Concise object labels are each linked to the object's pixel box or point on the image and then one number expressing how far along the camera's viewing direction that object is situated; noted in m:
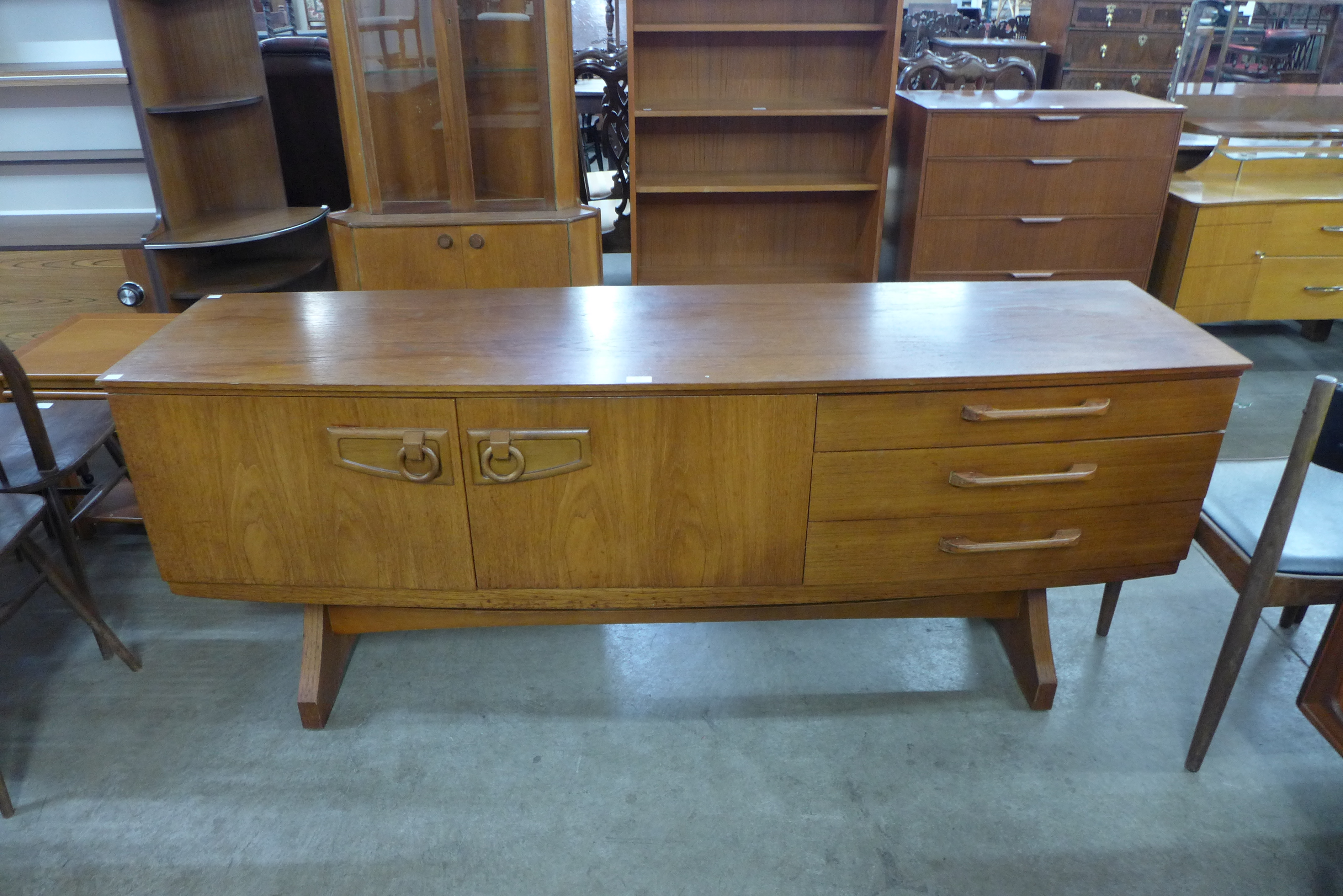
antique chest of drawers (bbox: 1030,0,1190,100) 5.11
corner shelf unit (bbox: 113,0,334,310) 2.89
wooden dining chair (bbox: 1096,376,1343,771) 1.40
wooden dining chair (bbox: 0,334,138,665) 1.67
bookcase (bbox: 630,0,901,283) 3.16
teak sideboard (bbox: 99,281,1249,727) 1.50
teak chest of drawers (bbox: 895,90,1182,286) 3.07
